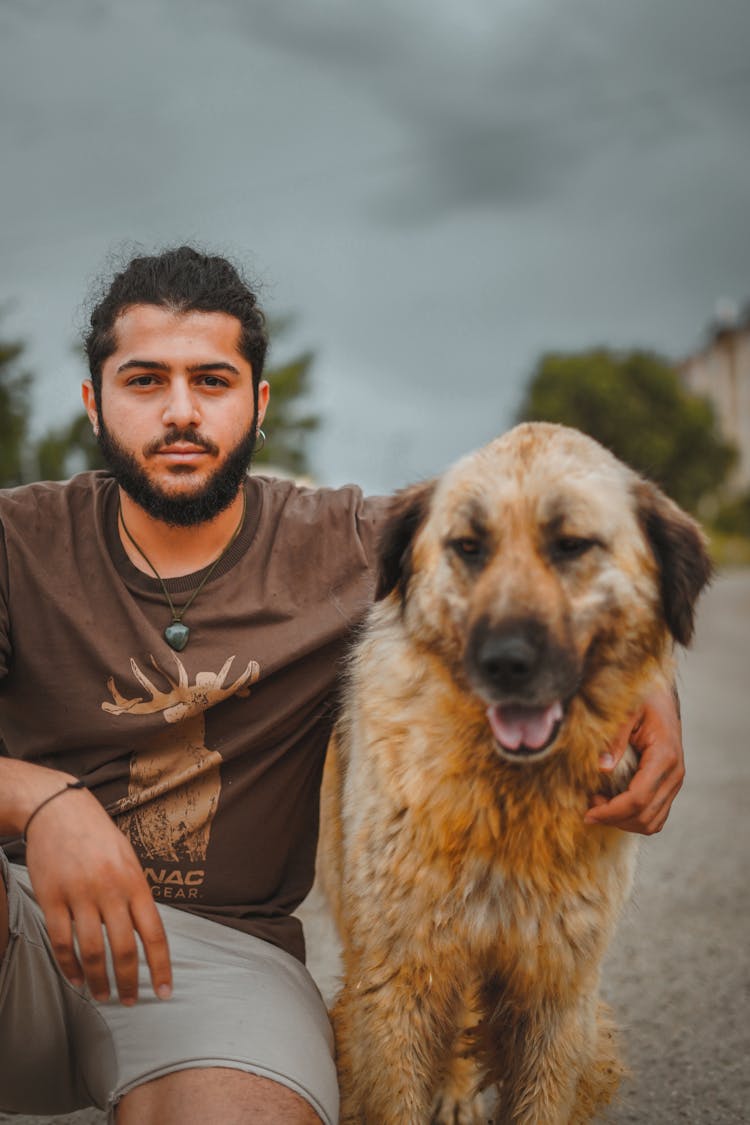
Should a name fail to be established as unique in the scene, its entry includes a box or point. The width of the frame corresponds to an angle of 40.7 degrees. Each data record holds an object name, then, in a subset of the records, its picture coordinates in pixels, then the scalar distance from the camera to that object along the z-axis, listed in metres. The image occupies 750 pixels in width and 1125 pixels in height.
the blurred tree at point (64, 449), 25.42
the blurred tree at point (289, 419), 30.23
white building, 42.06
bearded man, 2.16
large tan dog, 2.07
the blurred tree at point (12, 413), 20.48
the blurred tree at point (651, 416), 35.50
